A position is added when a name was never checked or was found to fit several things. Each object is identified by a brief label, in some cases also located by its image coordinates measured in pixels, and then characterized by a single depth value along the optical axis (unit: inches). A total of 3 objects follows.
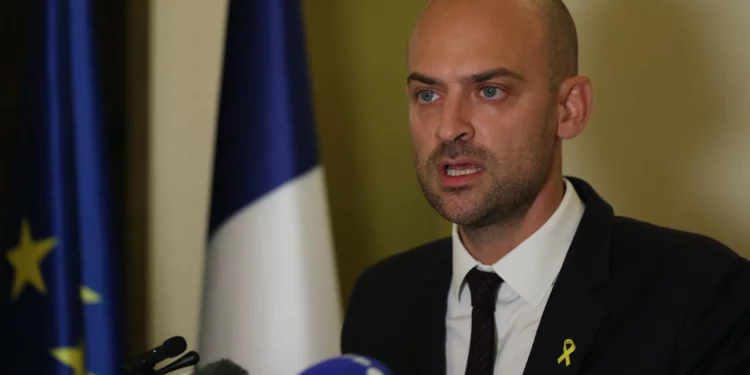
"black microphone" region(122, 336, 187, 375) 82.6
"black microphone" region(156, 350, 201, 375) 82.6
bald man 91.2
